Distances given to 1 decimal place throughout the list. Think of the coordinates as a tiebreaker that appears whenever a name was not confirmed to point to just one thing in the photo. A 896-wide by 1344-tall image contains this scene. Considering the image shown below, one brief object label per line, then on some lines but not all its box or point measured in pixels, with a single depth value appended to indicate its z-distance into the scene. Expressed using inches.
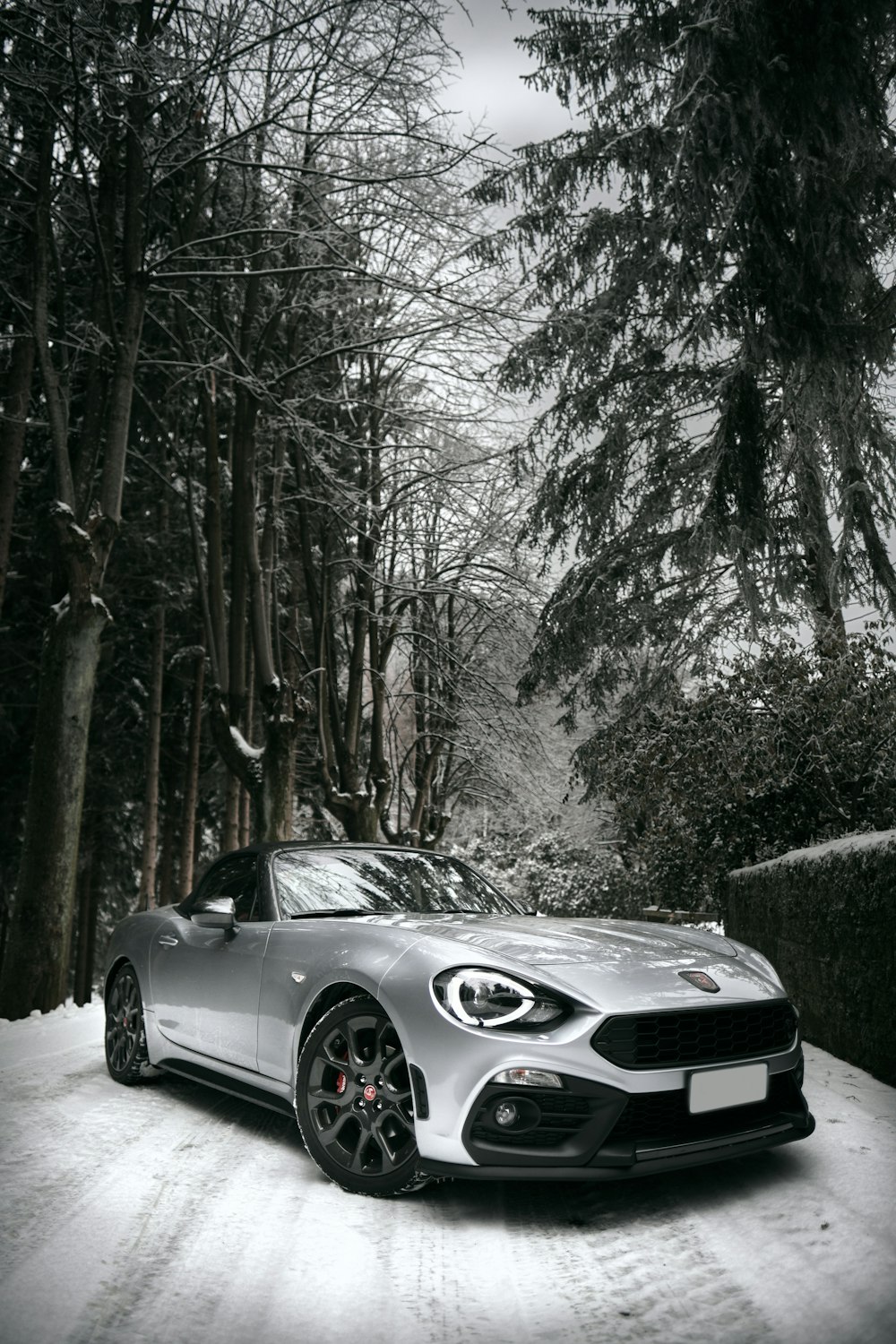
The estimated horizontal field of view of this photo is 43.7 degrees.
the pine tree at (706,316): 294.4
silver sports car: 139.9
